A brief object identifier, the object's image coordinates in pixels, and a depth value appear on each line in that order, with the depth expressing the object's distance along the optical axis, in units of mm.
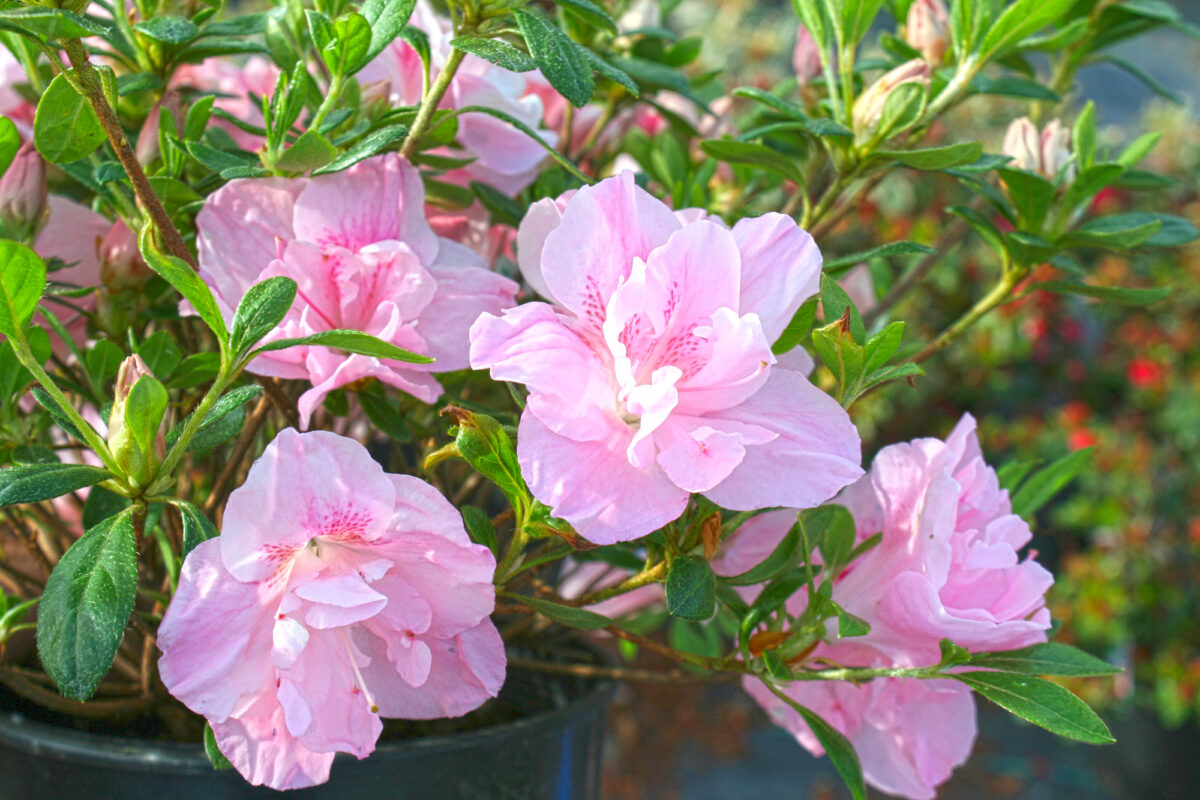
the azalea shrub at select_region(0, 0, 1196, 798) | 477
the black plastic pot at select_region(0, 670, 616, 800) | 604
